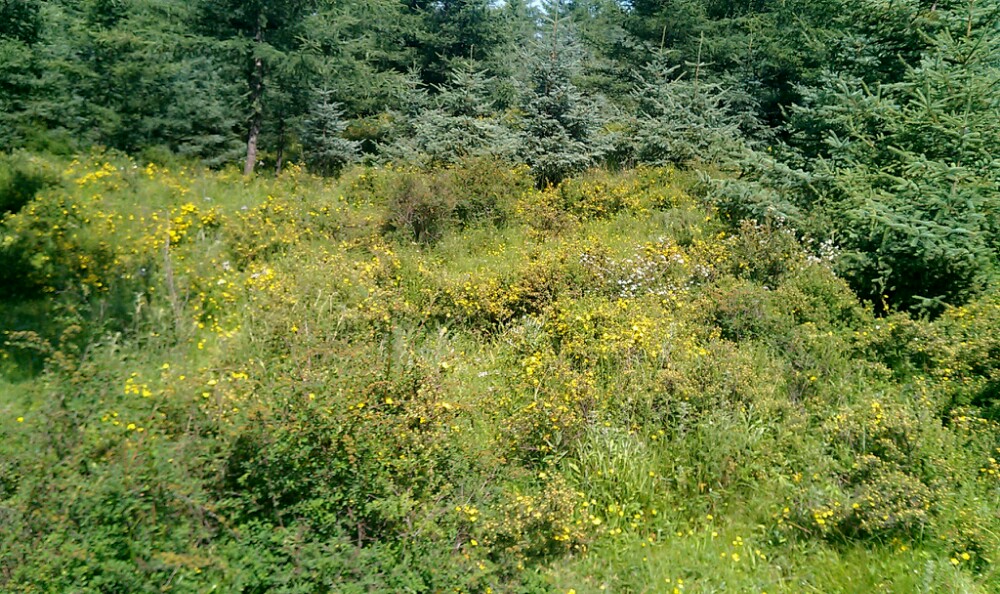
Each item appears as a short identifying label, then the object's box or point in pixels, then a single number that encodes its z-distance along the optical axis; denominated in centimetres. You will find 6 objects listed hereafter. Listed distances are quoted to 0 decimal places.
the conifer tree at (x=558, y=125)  1195
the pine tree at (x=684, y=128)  1243
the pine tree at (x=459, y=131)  1241
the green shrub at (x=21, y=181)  754
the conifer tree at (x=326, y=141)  1428
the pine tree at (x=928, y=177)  627
